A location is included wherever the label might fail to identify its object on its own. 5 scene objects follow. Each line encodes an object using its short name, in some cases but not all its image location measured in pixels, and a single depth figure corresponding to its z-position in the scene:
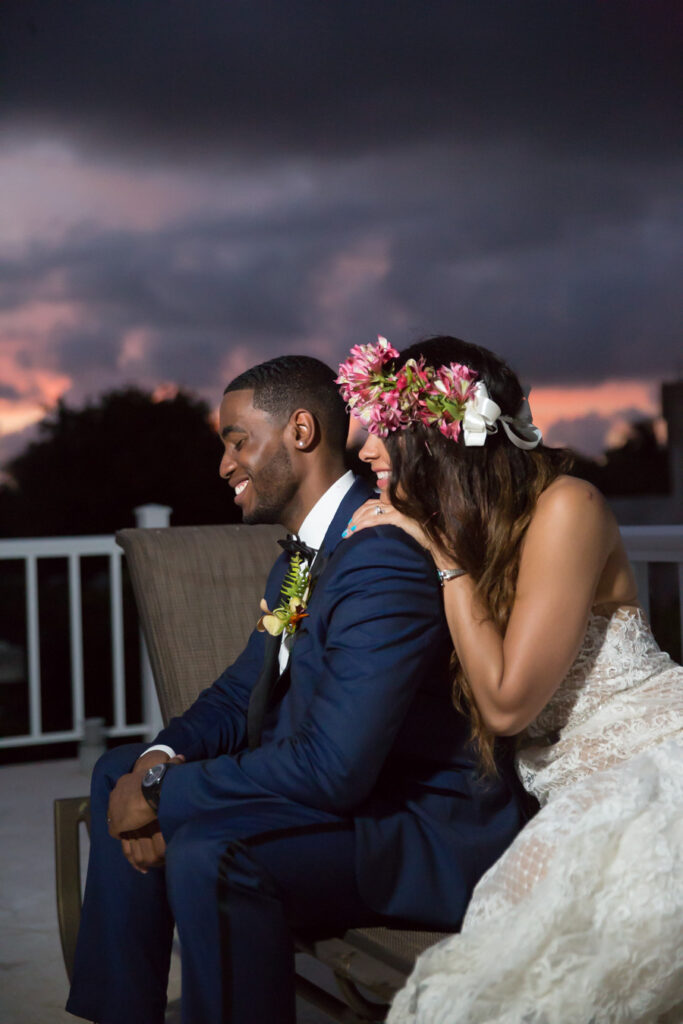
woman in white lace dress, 1.44
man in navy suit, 1.55
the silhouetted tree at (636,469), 13.98
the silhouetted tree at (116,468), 15.60
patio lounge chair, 2.50
